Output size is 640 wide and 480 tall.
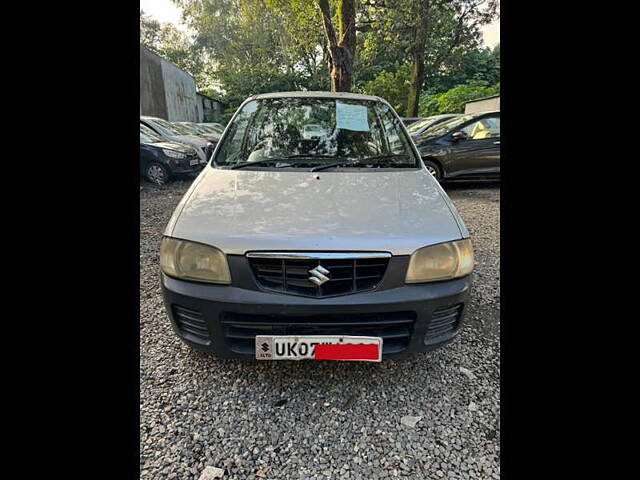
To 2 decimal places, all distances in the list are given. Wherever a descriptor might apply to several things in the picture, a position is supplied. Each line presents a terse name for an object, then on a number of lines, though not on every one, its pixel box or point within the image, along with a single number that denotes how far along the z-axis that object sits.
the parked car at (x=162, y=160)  6.90
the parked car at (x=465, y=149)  6.37
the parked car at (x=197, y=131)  10.74
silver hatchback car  1.55
